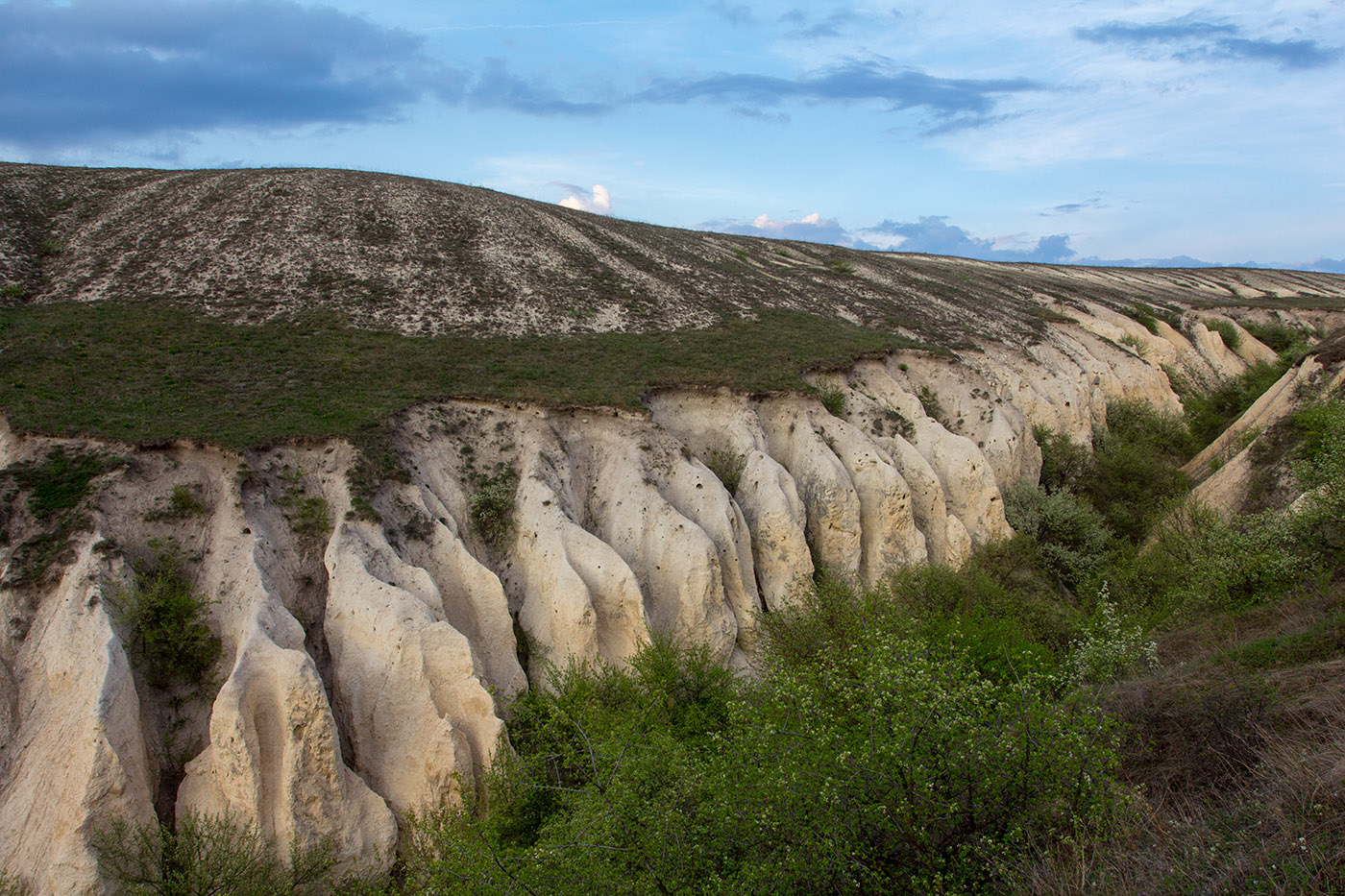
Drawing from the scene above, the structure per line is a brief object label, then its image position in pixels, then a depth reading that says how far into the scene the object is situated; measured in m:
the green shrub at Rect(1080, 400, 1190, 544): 27.16
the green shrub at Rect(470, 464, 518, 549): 18.52
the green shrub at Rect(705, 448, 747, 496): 22.22
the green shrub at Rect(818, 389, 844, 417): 26.31
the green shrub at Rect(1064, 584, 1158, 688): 13.73
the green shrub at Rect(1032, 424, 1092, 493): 30.66
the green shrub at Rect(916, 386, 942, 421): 30.36
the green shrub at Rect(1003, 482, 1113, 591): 23.94
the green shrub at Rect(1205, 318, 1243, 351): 48.50
